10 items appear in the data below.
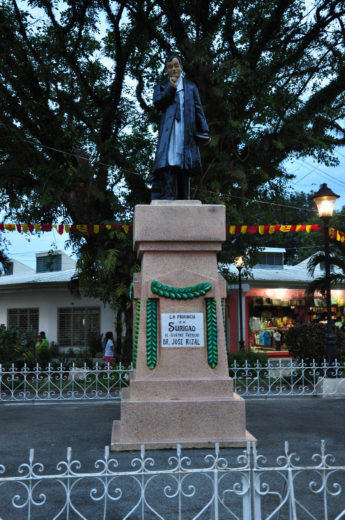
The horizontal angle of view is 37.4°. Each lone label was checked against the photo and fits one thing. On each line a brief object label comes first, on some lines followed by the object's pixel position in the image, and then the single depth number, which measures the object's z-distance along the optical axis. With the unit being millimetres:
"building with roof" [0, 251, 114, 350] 23625
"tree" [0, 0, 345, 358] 14078
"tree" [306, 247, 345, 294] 19875
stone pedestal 5820
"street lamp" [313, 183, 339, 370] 11248
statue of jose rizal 6875
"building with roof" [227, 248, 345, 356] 24469
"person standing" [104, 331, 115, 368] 16578
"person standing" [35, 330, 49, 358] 18391
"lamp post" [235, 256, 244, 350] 18425
